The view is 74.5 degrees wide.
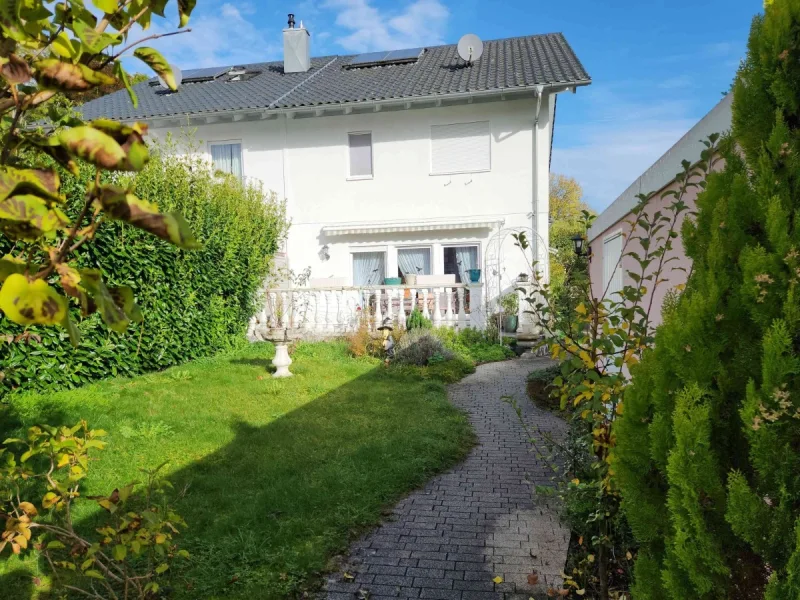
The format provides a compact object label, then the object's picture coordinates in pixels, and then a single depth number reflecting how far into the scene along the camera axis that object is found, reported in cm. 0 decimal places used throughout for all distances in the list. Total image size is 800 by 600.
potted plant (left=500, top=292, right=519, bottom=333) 1341
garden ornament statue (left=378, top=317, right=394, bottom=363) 1076
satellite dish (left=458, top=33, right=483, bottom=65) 1647
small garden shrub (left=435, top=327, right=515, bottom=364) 1155
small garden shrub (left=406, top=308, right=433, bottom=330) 1220
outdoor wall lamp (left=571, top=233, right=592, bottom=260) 1277
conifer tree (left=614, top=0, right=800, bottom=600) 143
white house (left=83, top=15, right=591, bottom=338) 1394
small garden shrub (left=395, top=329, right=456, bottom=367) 1040
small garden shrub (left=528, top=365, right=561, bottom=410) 762
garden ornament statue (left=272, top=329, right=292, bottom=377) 905
